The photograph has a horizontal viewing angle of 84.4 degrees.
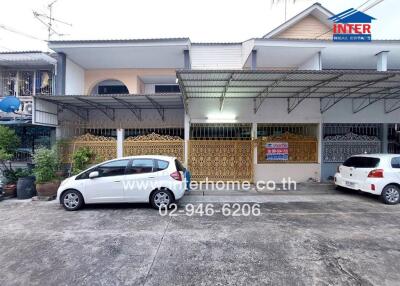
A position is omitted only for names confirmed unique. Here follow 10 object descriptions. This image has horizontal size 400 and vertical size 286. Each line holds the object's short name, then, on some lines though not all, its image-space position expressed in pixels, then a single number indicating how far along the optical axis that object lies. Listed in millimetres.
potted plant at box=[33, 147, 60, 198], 7195
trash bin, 7383
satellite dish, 8039
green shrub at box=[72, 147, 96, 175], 7664
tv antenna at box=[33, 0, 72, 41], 12408
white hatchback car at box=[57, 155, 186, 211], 5852
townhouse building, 8492
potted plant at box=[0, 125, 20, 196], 7518
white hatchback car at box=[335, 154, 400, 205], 6426
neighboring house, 9078
